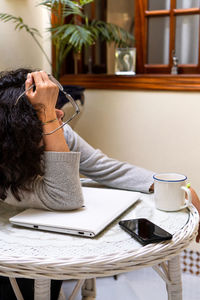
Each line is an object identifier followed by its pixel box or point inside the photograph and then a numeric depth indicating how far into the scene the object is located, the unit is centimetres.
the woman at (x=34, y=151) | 91
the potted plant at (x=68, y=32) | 176
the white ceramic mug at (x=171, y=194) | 95
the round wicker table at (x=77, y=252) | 73
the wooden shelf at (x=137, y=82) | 182
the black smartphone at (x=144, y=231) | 79
